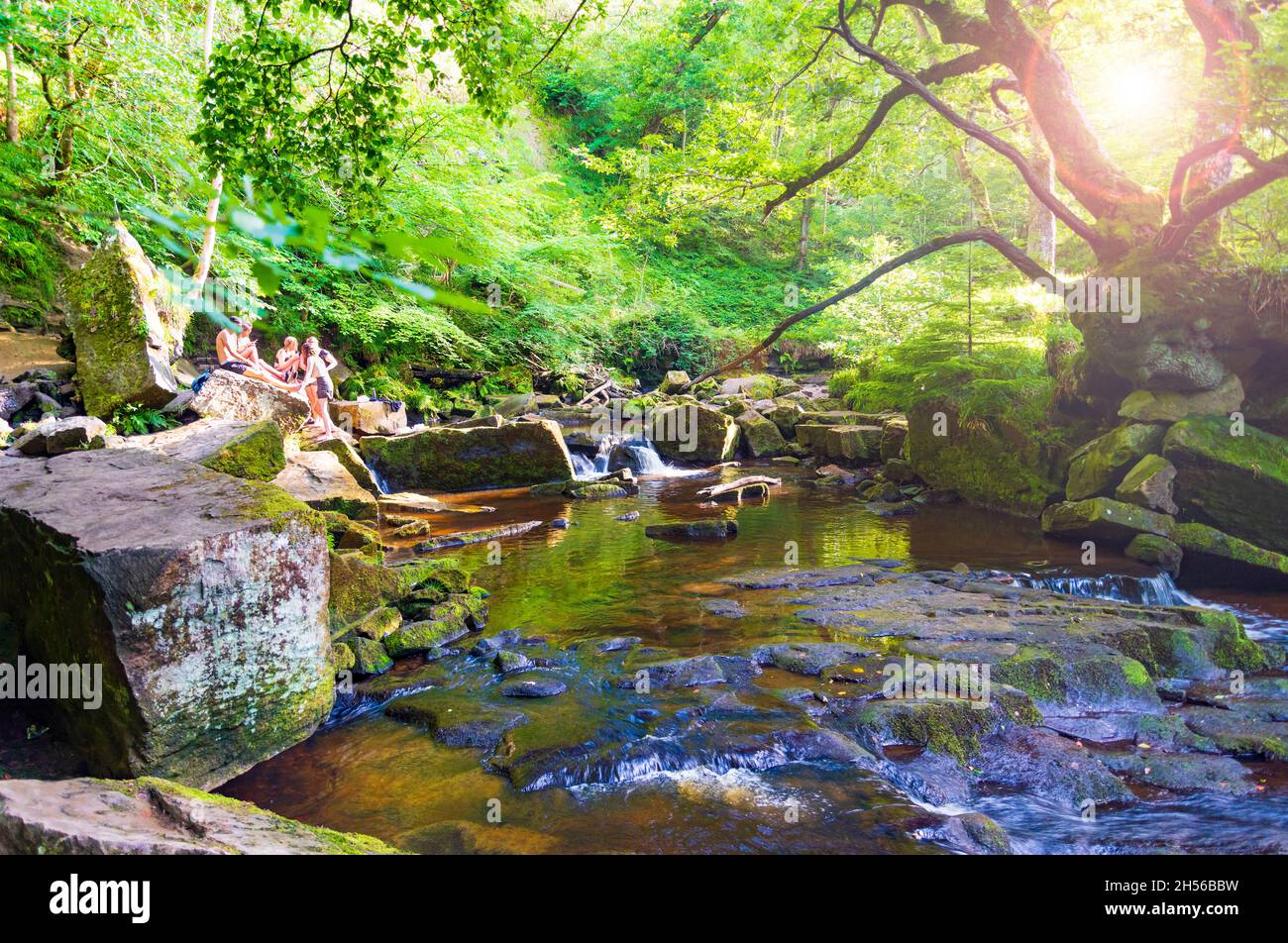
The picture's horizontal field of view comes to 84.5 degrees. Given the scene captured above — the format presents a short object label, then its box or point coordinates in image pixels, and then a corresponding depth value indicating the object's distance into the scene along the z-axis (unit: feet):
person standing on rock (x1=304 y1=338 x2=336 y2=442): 41.96
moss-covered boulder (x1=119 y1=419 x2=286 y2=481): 22.81
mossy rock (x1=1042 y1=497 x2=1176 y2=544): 27.02
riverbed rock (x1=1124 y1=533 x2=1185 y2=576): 25.91
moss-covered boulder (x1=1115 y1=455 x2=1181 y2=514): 27.73
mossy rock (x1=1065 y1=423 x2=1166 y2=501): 29.40
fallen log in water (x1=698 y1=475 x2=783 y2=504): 42.66
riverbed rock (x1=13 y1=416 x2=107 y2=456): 26.37
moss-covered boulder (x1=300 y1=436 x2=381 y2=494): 37.96
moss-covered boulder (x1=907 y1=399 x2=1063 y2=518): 35.55
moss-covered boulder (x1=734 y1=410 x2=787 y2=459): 56.18
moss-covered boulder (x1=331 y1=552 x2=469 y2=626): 19.72
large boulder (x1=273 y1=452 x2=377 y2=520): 29.48
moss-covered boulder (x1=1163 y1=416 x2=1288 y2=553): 26.04
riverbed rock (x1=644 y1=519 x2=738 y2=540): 32.63
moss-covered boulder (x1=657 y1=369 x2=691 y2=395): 70.57
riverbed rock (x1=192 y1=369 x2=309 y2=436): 37.96
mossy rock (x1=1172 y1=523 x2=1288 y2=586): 24.31
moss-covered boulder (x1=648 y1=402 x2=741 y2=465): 54.19
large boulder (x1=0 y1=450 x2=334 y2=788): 11.51
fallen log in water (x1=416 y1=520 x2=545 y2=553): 30.66
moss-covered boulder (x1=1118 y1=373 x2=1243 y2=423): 28.55
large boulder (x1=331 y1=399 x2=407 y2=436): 47.42
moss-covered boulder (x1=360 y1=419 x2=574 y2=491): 44.09
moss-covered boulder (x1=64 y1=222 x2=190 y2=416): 37.11
